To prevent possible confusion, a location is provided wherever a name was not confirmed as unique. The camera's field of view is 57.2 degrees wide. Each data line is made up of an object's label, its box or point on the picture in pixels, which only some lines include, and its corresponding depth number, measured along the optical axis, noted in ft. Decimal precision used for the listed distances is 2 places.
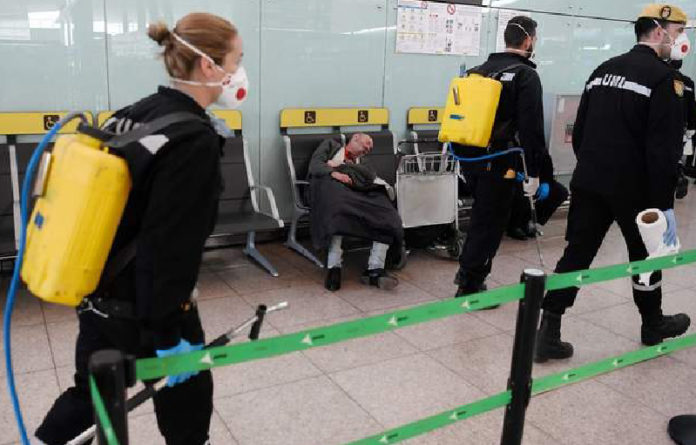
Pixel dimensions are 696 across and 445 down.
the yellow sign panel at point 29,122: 13.08
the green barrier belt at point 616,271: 6.39
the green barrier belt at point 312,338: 4.59
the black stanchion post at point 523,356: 5.94
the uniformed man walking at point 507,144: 11.41
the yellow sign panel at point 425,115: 18.38
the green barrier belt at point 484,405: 5.72
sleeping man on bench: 13.53
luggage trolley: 14.96
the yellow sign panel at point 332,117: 16.34
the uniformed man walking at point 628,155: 9.26
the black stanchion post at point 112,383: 4.20
